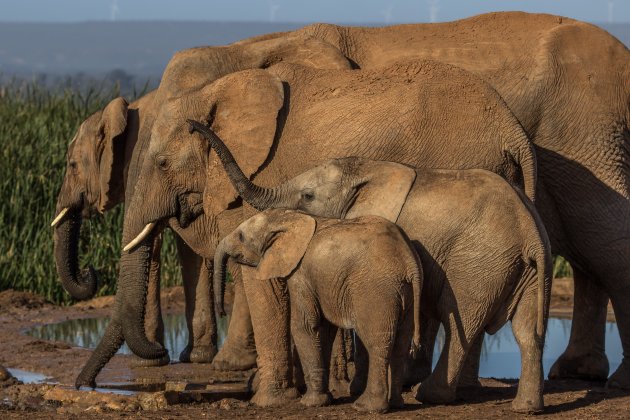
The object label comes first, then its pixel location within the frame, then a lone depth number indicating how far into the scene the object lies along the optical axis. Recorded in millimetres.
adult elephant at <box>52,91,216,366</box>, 21656
